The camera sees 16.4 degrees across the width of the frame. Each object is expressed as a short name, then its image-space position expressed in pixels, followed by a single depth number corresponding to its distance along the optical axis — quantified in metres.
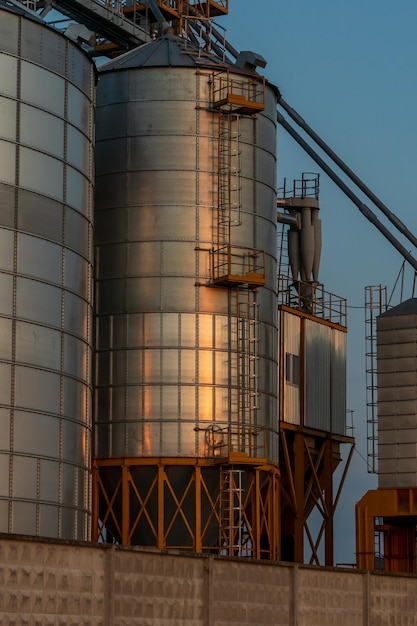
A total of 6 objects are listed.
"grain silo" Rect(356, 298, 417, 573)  51.94
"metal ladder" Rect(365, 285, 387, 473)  53.62
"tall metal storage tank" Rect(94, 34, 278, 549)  43.72
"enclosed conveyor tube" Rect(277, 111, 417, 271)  61.50
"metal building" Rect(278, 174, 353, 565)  50.84
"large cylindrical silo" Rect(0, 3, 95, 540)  34.09
